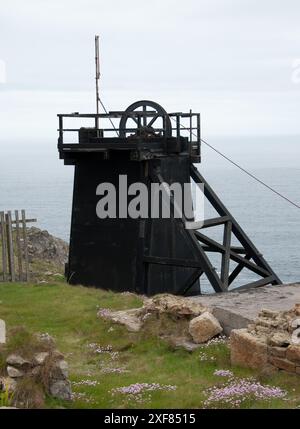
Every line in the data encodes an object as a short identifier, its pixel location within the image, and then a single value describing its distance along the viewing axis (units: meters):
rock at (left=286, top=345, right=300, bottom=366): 13.41
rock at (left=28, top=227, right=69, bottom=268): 42.13
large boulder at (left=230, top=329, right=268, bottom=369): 14.13
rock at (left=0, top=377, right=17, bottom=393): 11.59
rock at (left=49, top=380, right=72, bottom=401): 12.45
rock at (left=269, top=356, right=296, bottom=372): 13.52
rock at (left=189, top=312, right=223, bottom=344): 15.98
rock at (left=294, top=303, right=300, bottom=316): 14.84
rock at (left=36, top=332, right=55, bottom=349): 12.84
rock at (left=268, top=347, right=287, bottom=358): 13.70
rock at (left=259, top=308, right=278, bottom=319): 15.24
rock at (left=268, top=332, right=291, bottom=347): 13.83
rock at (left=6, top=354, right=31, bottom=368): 12.37
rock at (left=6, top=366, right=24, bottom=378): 12.17
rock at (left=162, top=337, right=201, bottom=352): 15.73
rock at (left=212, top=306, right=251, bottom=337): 16.08
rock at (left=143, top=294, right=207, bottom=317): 16.91
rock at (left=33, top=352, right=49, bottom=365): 12.36
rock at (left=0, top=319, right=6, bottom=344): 13.23
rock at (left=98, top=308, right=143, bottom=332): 17.17
